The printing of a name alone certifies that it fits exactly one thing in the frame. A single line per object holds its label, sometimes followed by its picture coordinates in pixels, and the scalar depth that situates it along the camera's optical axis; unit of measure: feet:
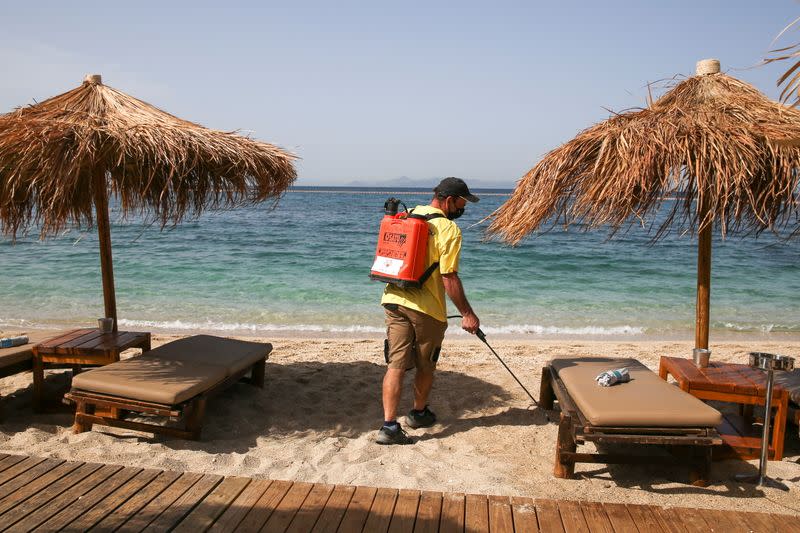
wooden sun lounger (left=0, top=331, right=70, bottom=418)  13.46
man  12.57
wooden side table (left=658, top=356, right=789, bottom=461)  11.93
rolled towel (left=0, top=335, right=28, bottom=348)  14.20
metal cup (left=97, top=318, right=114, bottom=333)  14.97
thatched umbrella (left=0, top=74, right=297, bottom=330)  12.05
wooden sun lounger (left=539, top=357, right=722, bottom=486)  10.55
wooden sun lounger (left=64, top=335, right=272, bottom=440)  11.86
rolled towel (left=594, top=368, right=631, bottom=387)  11.91
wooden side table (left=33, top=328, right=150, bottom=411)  13.75
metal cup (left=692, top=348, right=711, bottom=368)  13.33
